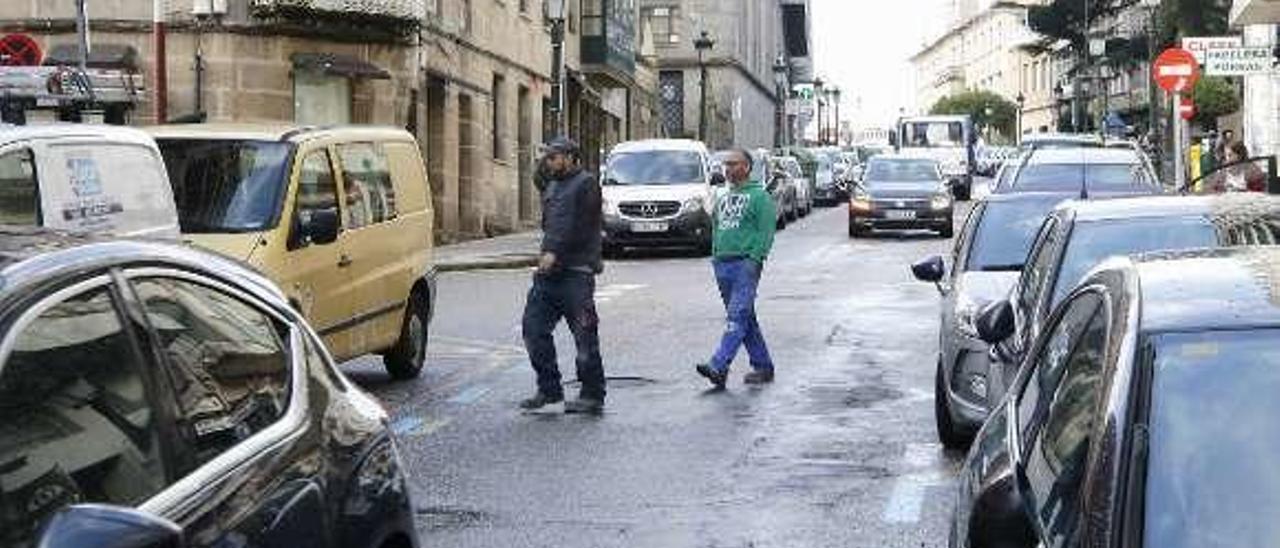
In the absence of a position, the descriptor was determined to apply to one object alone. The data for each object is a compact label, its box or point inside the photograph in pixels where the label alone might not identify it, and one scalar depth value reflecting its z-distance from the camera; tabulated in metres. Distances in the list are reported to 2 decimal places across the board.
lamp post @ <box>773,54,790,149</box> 105.45
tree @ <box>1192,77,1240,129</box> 50.56
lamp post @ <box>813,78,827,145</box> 106.49
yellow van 11.62
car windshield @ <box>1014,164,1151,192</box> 17.07
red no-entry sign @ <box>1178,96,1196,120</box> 28.85
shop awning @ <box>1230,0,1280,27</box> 26.69
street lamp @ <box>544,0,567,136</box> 30.78
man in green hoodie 12.96
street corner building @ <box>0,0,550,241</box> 27.56
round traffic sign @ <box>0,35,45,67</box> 20.58
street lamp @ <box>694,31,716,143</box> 55.53
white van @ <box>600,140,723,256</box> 28.95
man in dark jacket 11.74
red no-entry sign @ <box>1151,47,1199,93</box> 25.67
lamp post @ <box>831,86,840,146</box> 112.81
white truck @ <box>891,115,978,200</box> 56.97
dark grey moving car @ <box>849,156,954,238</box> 34.28
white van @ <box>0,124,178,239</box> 9.18
